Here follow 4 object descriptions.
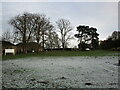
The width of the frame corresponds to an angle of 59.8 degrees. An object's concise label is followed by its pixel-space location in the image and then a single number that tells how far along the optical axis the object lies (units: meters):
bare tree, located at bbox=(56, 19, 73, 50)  36.12
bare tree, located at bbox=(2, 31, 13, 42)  32.12
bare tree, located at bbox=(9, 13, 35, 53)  25.79
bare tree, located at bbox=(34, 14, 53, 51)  26.68
